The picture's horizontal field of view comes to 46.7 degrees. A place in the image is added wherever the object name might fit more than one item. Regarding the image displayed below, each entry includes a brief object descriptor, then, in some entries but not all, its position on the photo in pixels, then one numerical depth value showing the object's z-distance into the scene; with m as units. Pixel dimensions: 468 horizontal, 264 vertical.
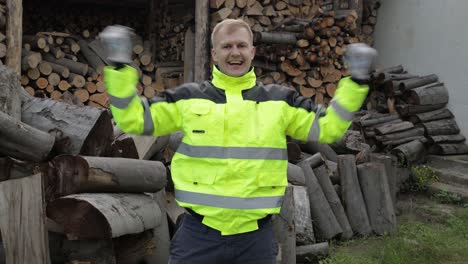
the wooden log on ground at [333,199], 5.44
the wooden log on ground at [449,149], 7.73
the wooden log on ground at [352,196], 5.55
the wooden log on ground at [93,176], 3.66
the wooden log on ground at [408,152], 7.35
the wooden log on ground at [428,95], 8.05
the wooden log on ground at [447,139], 7.76
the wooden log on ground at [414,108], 8.08
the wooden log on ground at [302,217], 4.83
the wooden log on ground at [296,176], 5.20
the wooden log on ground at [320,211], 5.26
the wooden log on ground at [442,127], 7.88
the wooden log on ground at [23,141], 3.69
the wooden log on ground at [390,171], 6.08
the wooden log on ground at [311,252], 4.62
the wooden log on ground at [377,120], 8.12
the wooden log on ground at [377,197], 5.58
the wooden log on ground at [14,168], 3.85
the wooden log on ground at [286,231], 4.20
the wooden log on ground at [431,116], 8.01
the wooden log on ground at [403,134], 7.73
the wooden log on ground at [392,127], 7.79
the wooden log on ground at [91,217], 3.26
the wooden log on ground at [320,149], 6.43
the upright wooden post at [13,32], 6.47
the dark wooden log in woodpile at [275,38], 7.68
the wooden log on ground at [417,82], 8.25
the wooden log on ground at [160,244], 3.84
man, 2.30
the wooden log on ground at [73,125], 4.16
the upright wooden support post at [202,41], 7.77
